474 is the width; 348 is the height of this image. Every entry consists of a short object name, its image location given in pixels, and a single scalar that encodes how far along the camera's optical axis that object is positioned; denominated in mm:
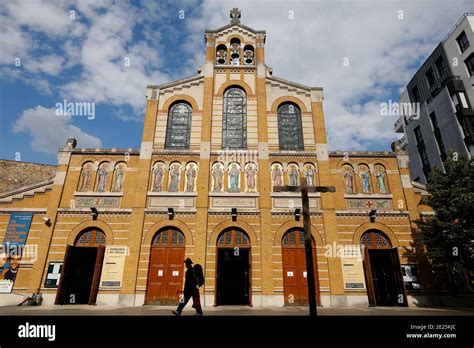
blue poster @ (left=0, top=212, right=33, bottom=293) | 16469
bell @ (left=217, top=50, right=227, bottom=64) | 22469
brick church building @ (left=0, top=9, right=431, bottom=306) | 16672
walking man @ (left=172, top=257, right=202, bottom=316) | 10430
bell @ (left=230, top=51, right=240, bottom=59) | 22594
